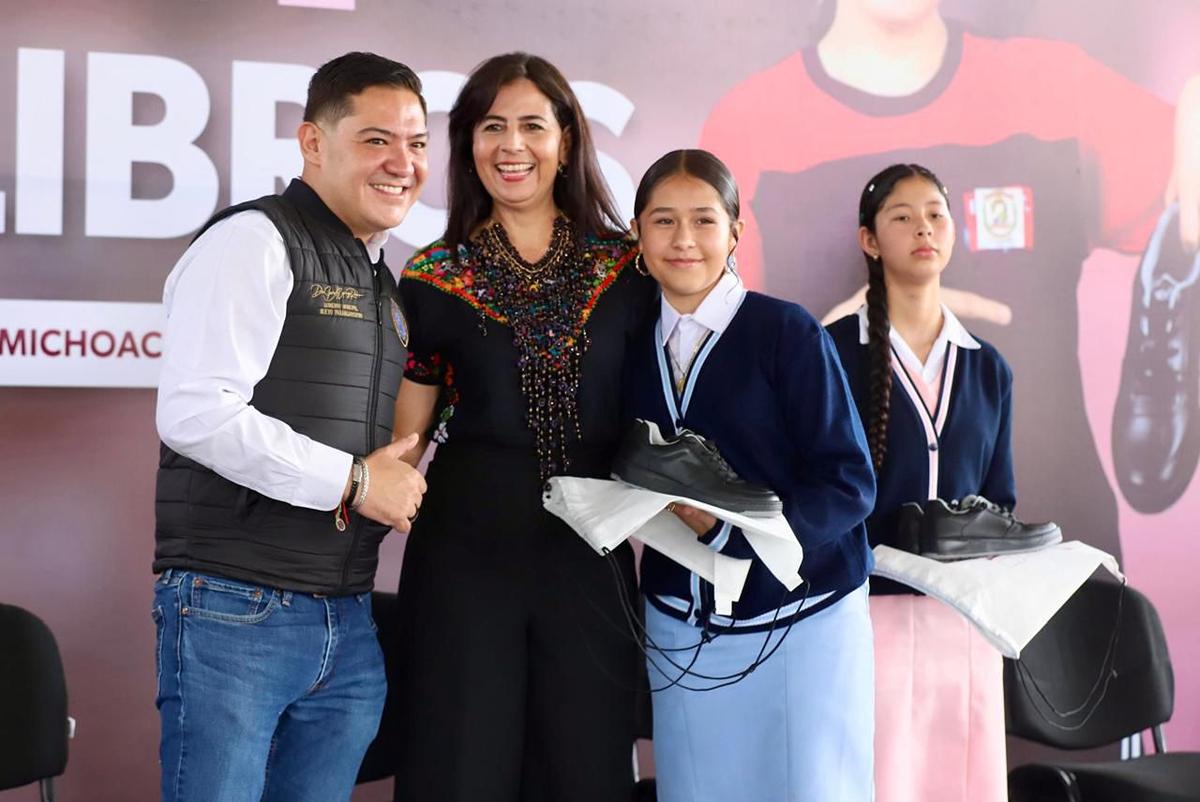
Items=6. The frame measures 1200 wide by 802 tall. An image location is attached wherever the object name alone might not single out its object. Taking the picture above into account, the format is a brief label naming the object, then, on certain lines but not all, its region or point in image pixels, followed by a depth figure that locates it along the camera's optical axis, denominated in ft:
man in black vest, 6.62
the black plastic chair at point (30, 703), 9.14
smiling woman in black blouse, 7.82
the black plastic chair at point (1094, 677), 11.00
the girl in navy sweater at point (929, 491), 9.13
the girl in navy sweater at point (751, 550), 7.43
